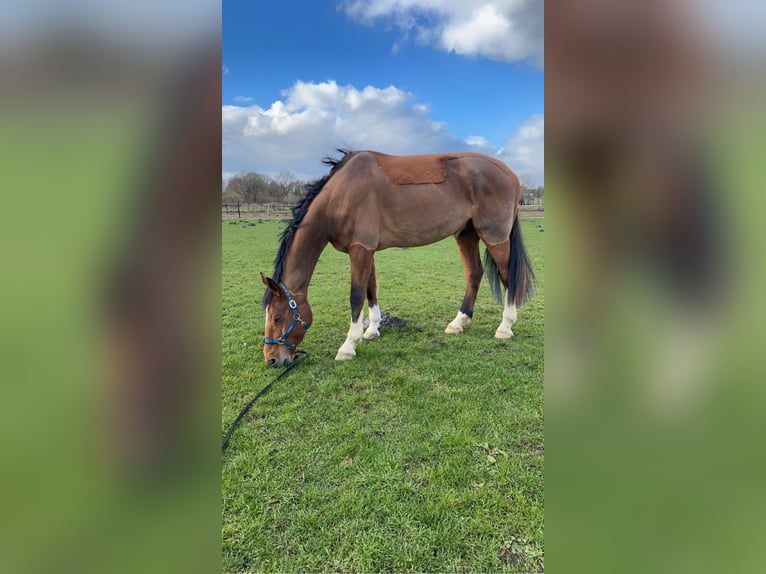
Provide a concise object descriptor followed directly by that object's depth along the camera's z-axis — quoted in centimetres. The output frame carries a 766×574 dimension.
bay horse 414
